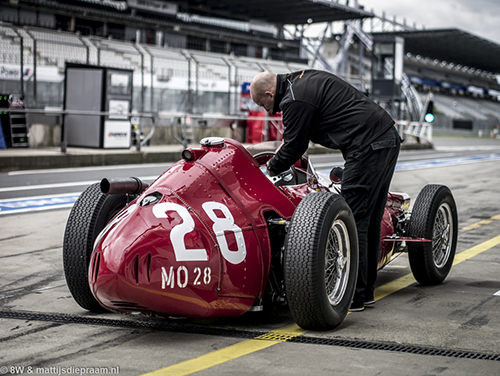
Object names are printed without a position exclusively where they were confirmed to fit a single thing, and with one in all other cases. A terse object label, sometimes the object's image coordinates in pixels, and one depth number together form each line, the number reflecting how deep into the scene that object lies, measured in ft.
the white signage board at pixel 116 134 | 63.75
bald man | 14.96
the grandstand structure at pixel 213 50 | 74.84
